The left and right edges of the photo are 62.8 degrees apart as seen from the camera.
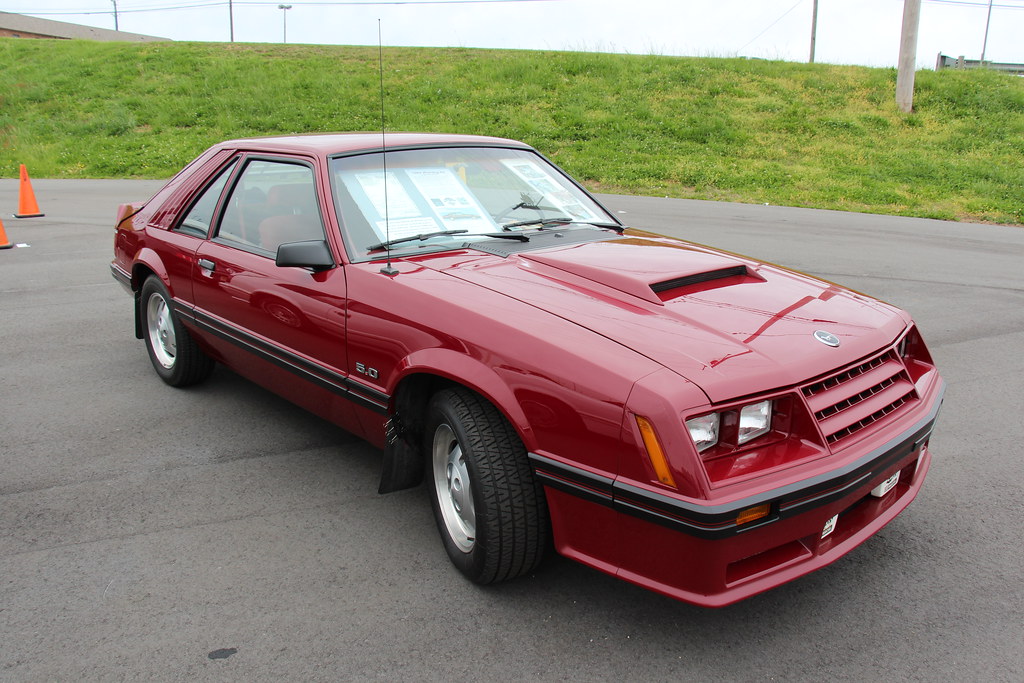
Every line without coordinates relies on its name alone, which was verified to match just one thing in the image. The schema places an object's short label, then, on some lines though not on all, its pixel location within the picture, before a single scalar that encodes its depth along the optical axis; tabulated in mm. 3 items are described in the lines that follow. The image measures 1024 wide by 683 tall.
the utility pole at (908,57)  18422
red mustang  2371
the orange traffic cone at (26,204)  11547
